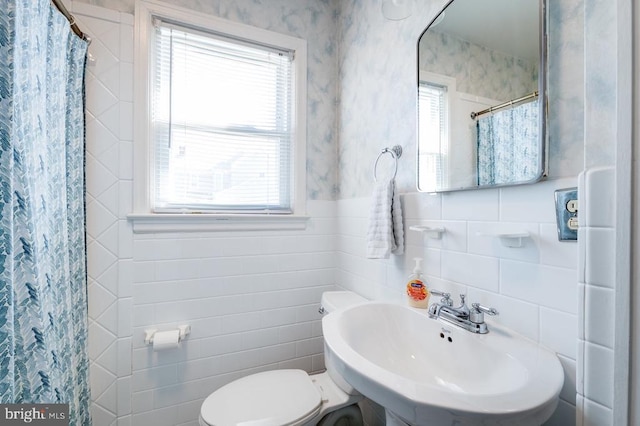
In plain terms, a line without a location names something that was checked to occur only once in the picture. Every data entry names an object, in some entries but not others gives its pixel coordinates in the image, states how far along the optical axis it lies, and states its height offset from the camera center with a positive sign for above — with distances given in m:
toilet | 1.03 -0.75
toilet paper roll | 1.29 -0.60
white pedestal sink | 0.51 -0.36
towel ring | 1.26 +0.27
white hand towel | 1.18 -0.05
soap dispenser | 1.02 -0.28
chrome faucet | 0.80 -0.30
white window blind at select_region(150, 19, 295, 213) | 1.43 +0.48
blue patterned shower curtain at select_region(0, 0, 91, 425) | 0.65 +0.00
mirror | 0.76 +0.38
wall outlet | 0.65 +0.00
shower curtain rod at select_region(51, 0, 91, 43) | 0.99 +0.74
